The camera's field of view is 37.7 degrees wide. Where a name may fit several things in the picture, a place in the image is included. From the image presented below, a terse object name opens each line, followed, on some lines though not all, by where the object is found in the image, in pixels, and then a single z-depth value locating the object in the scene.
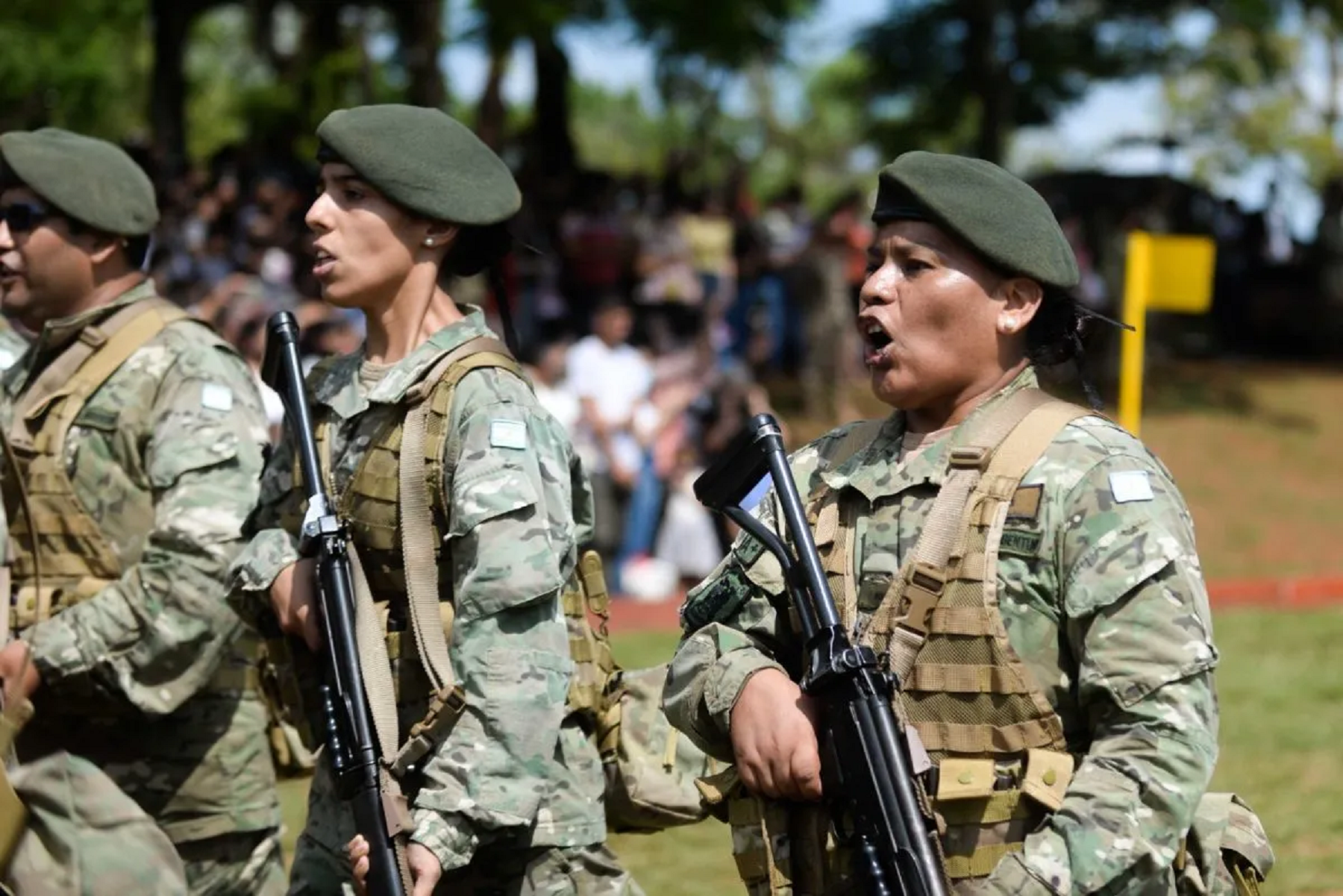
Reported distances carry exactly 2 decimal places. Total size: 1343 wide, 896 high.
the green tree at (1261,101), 24.22
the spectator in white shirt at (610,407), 13.39
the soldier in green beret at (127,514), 4.93
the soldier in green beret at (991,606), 3.25
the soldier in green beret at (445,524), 3.95
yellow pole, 12.91
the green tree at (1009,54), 22.69
